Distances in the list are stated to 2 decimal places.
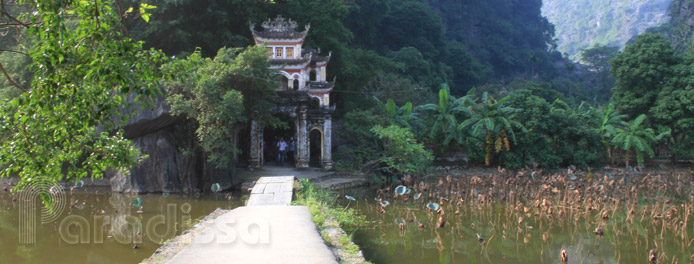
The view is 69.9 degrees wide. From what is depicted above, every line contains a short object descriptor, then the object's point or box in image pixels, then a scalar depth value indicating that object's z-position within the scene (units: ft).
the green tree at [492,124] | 67.15
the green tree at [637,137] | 69.02
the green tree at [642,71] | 72.95
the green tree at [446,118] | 70.59
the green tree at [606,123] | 72.08
